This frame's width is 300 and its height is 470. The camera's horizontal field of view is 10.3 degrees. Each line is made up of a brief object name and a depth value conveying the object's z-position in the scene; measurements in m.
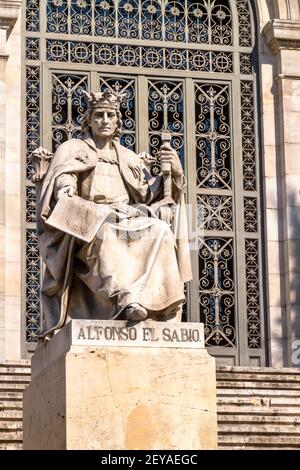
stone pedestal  12.34
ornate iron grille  20.16
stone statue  12.97
